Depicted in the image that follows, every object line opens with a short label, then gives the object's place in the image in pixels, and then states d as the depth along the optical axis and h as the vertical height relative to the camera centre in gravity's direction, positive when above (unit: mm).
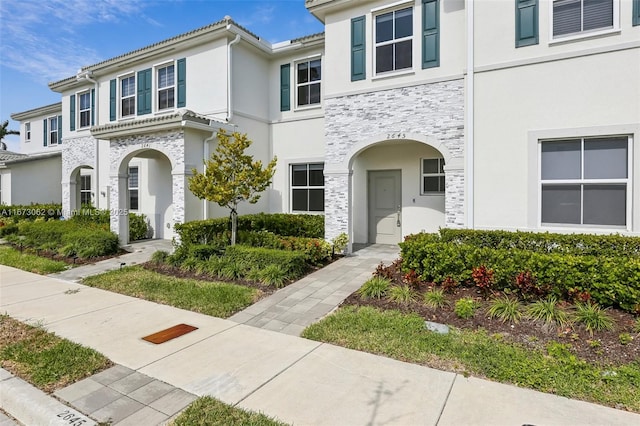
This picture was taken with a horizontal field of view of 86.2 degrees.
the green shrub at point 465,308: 5223 -1587
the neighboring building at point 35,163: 17828 +2370
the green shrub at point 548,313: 4805 -1555
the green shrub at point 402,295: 5891 -1556
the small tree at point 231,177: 8930 +802
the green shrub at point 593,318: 4566 -1540
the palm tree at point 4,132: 32719 +7267
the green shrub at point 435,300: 5648 -1563
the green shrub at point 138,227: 13055 -797
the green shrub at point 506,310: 5062 -1579
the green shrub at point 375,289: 6223 -1528
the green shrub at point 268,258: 7717 -1215
